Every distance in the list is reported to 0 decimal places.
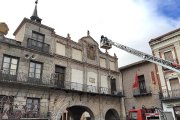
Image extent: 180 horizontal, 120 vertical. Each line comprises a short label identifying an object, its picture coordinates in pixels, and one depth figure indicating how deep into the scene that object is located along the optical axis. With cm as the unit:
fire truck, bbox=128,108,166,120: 1312
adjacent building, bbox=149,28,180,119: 2047
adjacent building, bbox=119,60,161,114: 2261
